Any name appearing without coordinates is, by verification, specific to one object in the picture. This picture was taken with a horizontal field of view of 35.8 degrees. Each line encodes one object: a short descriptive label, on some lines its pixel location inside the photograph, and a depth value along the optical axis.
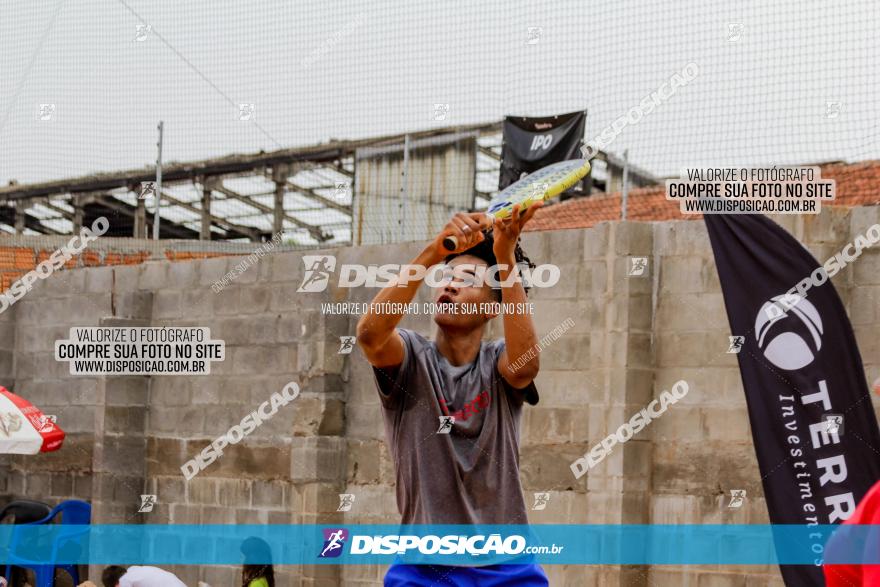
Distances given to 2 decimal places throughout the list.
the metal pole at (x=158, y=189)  12.52
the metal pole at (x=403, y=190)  11.69
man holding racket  4.56
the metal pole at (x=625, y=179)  9.87
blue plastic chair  12.21
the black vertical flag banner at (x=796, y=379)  7.97
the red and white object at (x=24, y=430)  10.86
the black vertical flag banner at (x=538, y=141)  10.88
